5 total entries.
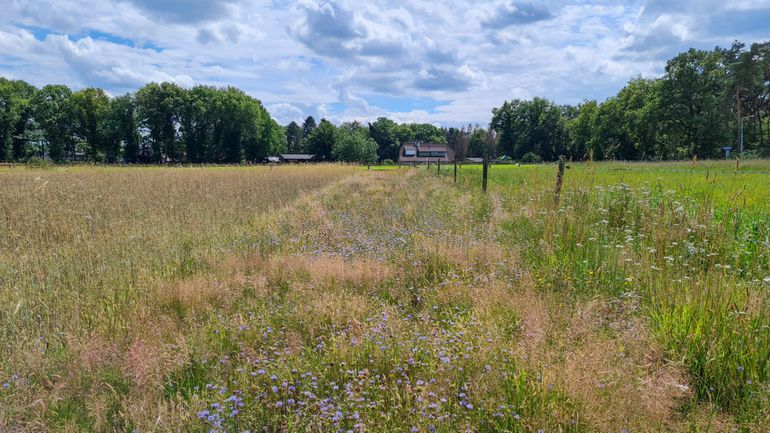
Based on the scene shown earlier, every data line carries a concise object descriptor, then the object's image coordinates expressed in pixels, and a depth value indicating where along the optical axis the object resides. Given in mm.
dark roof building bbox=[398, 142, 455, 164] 126188
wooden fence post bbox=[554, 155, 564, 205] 7937
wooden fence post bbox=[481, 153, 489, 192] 13687
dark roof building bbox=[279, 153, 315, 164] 112988
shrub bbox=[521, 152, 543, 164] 83412
